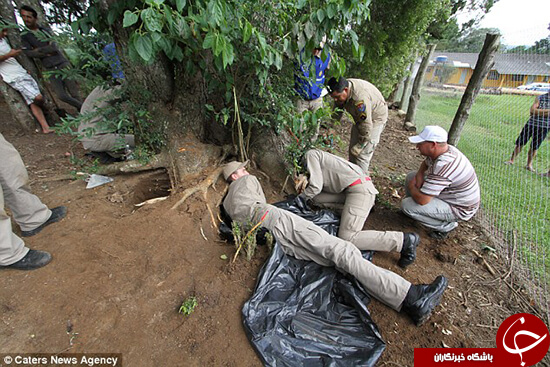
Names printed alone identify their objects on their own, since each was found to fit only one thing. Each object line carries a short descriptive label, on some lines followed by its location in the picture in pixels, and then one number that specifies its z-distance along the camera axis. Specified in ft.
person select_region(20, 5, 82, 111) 12.19
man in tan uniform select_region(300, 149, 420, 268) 7.77
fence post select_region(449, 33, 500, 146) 10.77
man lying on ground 6.18
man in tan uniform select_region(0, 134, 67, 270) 6.09
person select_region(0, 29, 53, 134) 12.37
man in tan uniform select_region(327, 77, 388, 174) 11.11
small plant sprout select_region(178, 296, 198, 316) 5.85
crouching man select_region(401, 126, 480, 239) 7.88
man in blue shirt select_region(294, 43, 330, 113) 9.26
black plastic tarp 5.38
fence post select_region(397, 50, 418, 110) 26.46
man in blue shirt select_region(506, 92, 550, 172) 11.96
